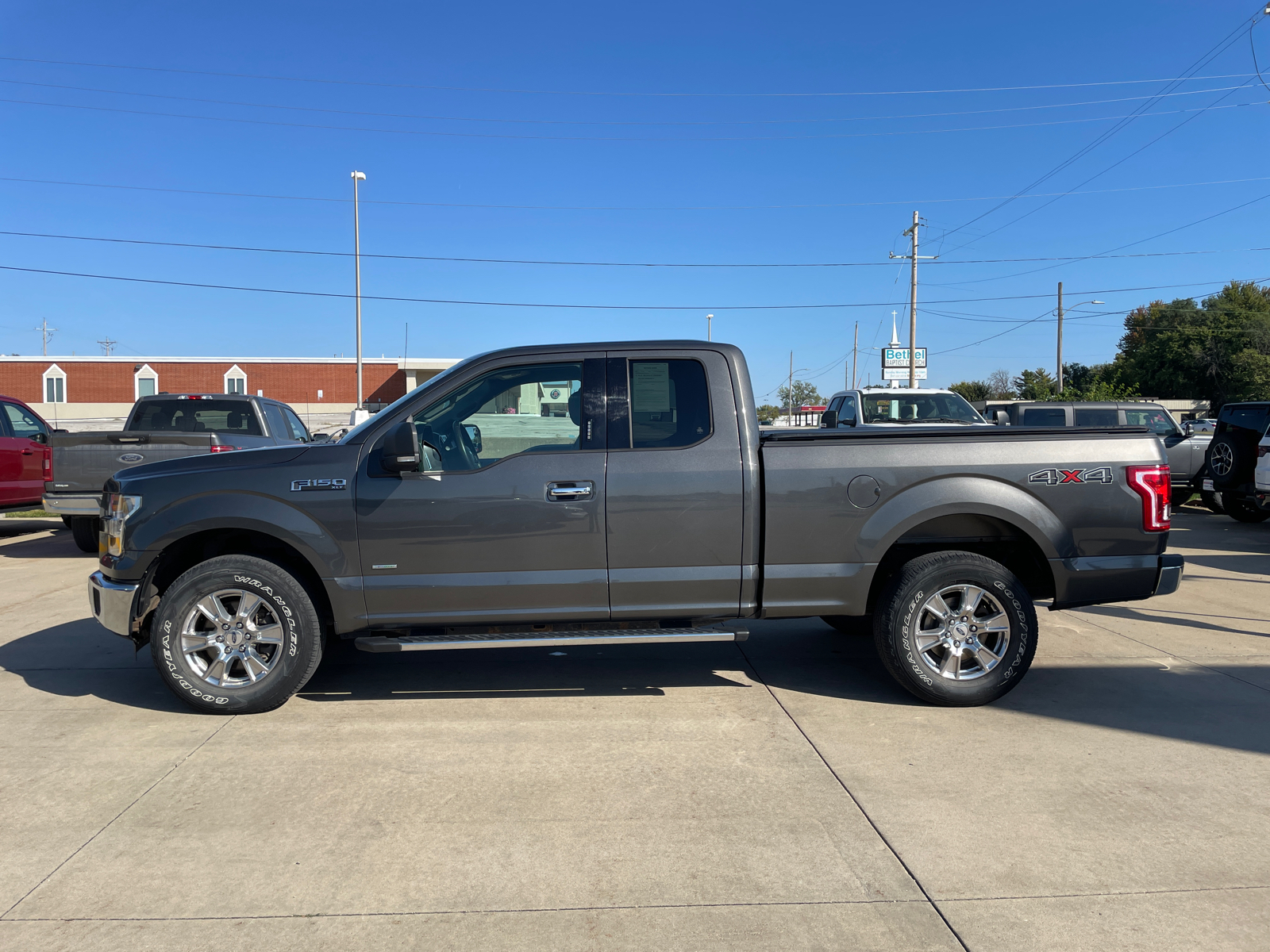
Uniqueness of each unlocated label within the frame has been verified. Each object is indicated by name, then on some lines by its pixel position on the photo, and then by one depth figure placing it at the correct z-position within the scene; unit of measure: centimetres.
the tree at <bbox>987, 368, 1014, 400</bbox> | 8388
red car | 1147
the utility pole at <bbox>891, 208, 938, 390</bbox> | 3528
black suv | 1274
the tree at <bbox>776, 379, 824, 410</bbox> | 10818
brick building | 5631
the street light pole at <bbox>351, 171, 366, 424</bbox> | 3578
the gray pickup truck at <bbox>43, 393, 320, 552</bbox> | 946
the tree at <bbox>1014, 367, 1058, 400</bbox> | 6101
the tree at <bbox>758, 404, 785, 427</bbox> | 8194
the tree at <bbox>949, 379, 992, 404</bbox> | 8244
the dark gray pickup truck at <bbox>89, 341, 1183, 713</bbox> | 476
